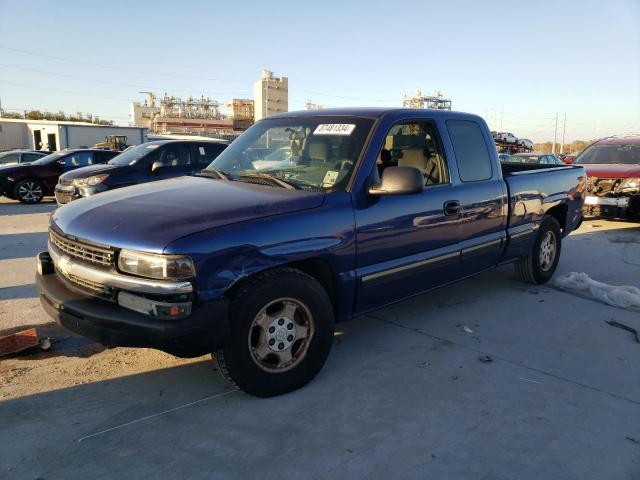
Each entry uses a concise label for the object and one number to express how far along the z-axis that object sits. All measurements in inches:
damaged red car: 399.5
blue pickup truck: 109.7
